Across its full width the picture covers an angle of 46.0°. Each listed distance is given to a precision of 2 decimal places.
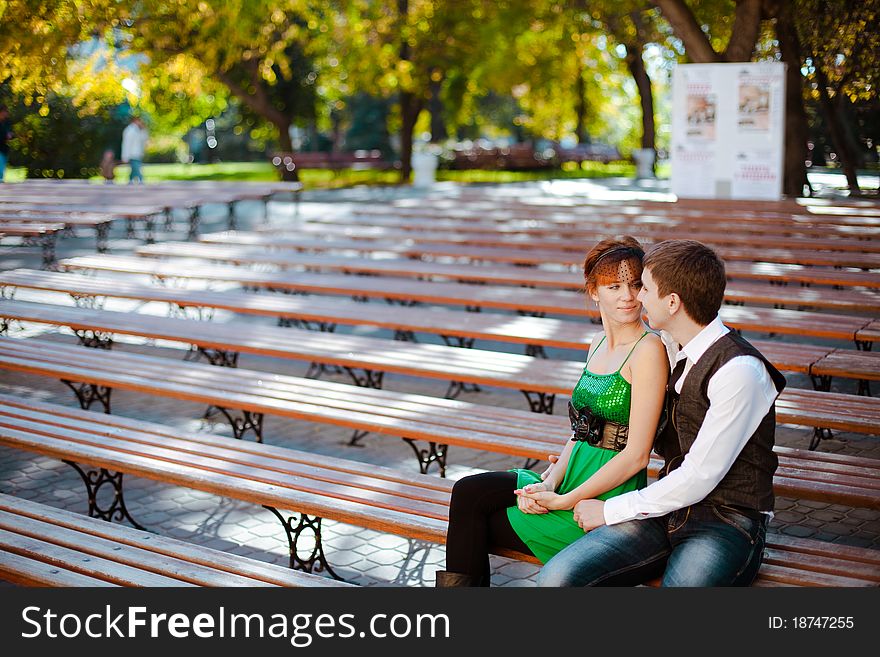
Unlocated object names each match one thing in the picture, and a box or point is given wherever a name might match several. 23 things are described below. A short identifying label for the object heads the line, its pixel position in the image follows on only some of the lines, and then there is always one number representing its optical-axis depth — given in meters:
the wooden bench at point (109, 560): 3.82
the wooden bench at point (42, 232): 11.65
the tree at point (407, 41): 26.88
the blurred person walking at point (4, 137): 18.86
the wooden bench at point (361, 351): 5.91
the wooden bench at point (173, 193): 14.70
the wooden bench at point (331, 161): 26.48
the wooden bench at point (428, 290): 7.47
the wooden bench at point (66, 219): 12.41
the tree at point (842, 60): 9.82
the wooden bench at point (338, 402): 4.97
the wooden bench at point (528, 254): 8.63
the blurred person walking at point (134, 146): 22.70
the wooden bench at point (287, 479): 3.55
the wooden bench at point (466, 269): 8.08
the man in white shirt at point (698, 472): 3.08
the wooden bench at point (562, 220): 9.82
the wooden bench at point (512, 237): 9.23
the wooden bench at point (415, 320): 5.87
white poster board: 11.74
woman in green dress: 3.35
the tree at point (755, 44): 12.73
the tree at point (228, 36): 15.55
